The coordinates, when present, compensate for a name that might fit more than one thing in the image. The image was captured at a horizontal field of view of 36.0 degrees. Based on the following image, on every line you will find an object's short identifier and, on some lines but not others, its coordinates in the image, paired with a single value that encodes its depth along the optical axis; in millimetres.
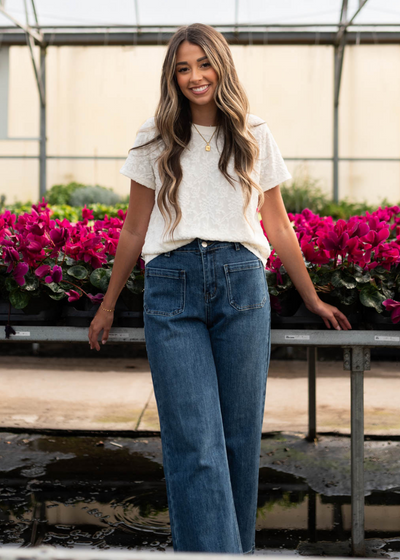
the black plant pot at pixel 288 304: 2113
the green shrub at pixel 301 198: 8742
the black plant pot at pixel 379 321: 2059
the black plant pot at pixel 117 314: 2078
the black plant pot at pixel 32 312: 2135
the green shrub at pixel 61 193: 8789
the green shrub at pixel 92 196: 8719
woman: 1486
